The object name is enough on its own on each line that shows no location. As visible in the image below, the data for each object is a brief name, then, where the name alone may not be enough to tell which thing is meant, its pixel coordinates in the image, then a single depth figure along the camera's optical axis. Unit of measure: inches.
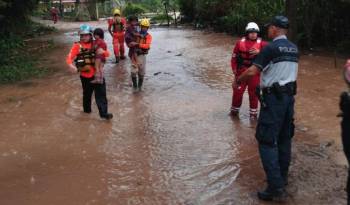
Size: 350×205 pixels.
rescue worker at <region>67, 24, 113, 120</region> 333.7
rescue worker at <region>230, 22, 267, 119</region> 319.3
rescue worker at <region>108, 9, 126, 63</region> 596.4
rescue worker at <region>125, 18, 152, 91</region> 425.4
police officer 201.2
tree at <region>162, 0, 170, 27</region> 1212.6
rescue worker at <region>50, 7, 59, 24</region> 1528.3
